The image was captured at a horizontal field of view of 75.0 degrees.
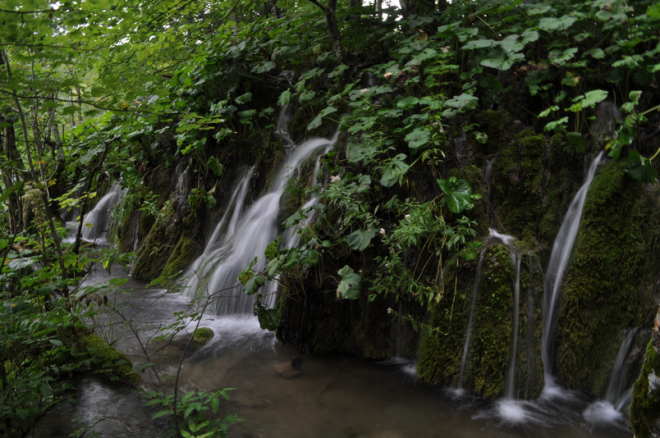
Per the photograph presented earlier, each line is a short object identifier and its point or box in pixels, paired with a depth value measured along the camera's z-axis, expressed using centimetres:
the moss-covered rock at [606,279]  361
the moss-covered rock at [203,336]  455
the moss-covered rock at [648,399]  200
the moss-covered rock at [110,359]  337
